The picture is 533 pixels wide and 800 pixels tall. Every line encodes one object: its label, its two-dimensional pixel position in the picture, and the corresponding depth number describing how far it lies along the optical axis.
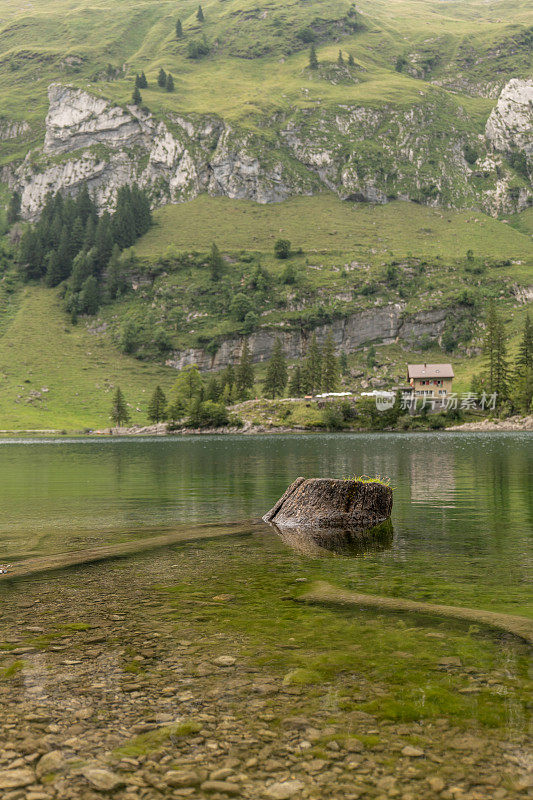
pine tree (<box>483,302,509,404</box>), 163.25
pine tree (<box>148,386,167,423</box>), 178.38
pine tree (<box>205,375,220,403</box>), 176.12
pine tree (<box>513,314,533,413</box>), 150.12
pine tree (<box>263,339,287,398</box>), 197.25
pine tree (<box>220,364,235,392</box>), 192.16
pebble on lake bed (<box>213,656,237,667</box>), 8.93
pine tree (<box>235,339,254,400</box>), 196.38
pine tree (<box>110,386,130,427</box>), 174.88
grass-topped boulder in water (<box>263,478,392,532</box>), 22.95
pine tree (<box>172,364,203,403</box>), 176.75
